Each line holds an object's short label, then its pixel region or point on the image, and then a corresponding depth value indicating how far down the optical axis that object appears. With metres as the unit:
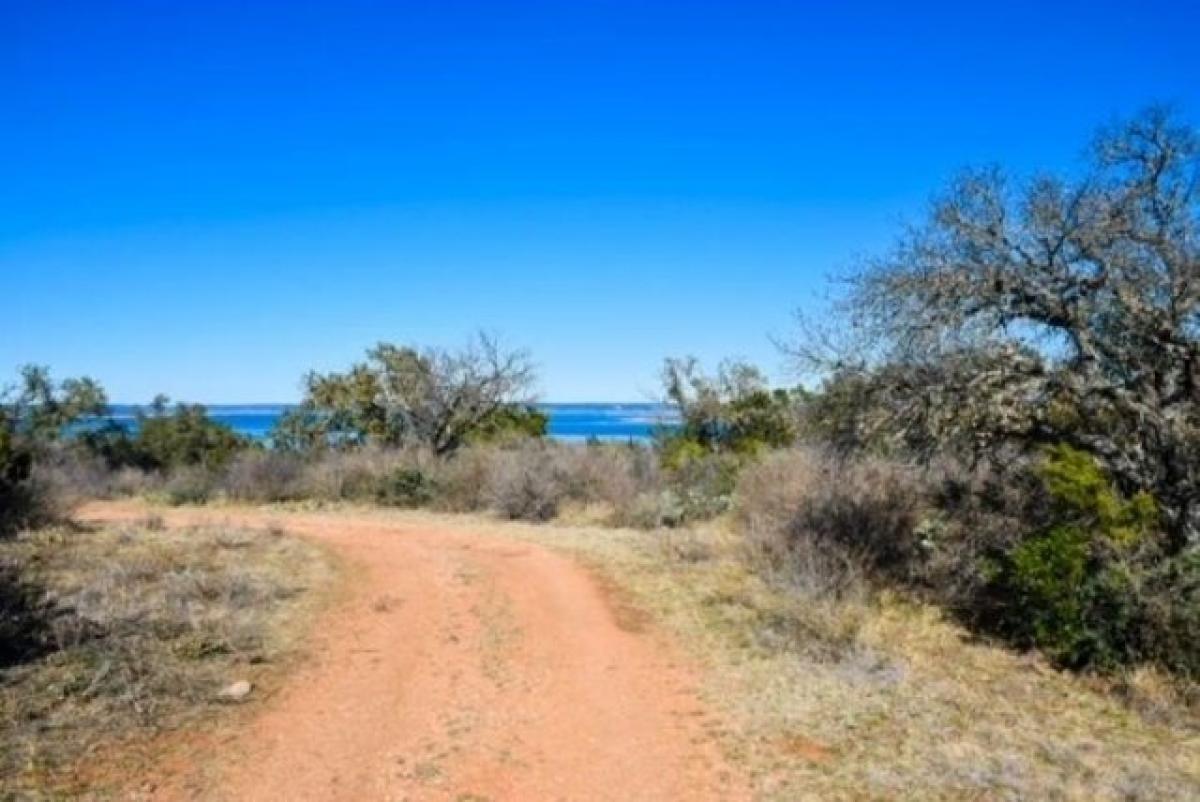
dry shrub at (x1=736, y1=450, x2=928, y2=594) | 14.08
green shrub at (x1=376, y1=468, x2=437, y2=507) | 26.41
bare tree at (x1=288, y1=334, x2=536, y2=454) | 34.41
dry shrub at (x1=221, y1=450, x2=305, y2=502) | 28.22
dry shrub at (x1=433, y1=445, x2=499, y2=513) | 25.20
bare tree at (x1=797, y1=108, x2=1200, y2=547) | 11.88
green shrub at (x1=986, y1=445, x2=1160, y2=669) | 10.21
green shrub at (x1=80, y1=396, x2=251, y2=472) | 34.16
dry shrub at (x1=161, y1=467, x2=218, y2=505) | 27.45
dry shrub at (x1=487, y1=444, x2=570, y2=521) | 23.34
